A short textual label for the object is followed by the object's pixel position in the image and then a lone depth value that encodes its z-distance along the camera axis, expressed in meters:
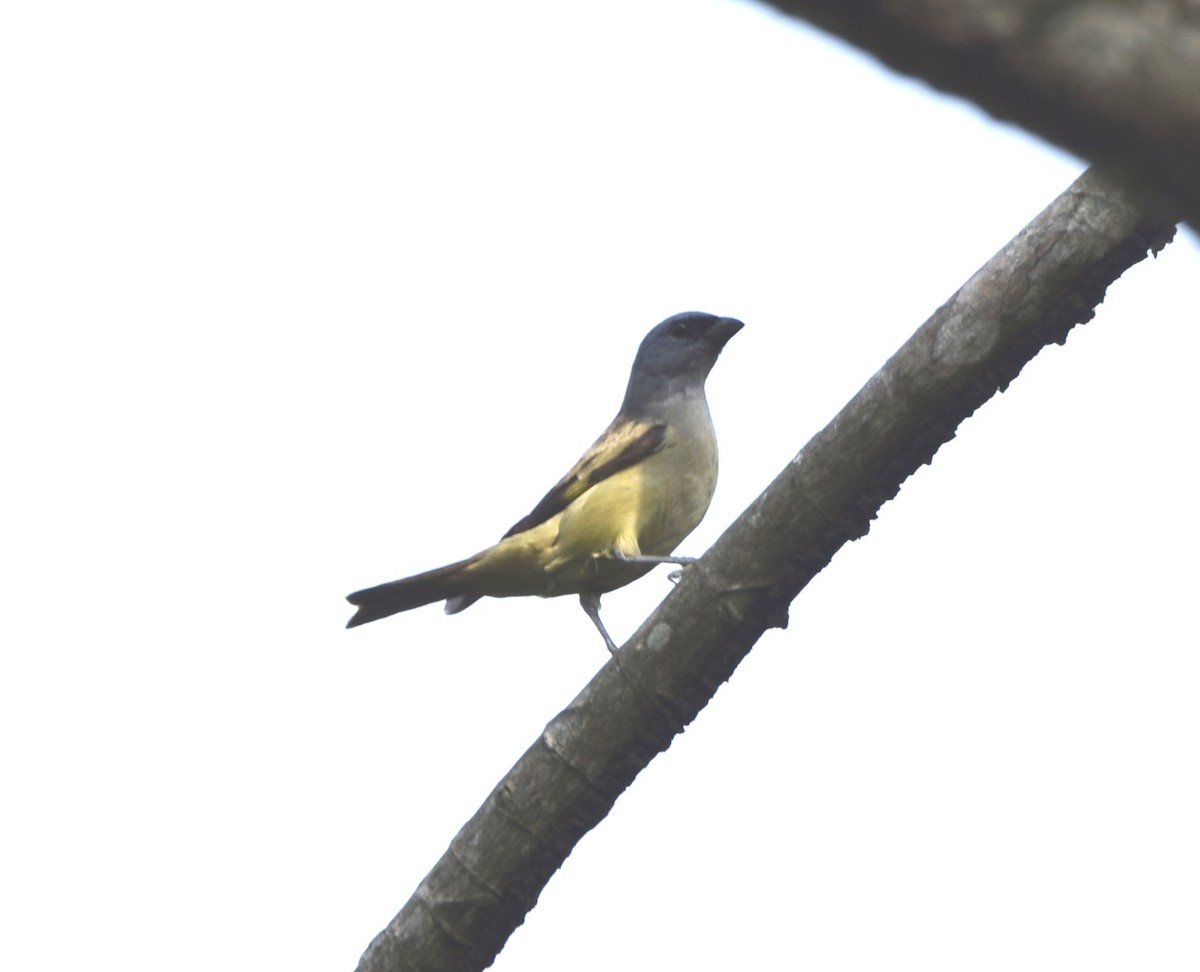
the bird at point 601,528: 15.54
